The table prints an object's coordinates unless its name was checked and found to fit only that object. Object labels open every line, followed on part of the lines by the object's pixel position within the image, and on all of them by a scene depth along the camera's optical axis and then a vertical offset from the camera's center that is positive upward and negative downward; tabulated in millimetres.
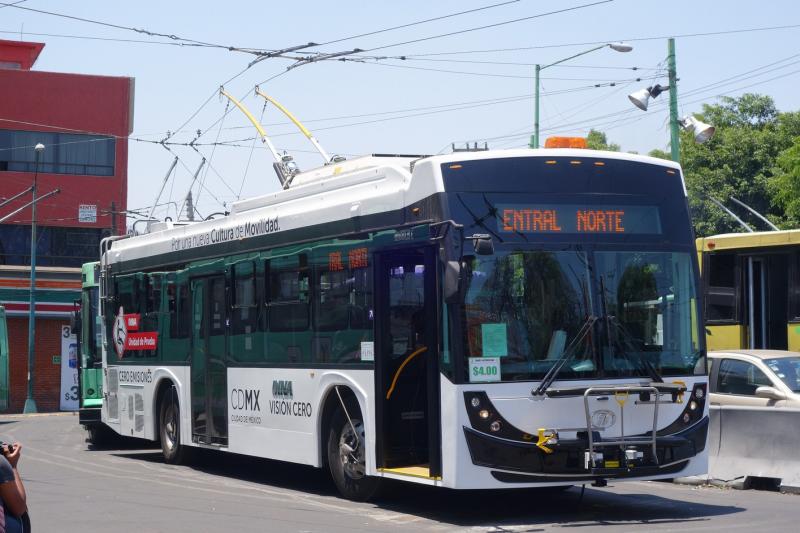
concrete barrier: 13898 -1153
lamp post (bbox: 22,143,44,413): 41125 +350
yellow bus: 21266 +999
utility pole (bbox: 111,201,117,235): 45406 +4602
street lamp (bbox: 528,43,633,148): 33450 +5855
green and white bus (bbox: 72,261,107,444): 22125 -102
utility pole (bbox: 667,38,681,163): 23400 +4412
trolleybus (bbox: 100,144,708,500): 10781 +201
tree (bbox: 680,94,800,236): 52875 +7809
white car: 15039 -395
